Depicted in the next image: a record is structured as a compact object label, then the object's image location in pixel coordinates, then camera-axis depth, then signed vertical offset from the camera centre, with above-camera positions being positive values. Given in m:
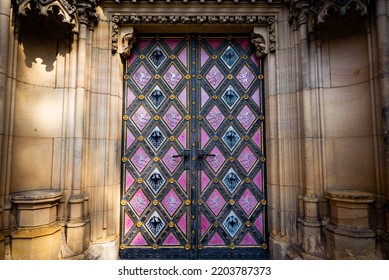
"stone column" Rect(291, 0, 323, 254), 2.84 +0.12
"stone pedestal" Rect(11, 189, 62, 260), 2.51 -0.76
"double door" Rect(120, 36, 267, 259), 3.39 +0.10
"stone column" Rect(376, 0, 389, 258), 2.47 +0.94
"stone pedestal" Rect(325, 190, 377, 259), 2.54 -0.79
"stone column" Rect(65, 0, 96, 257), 2.83 +0.19
